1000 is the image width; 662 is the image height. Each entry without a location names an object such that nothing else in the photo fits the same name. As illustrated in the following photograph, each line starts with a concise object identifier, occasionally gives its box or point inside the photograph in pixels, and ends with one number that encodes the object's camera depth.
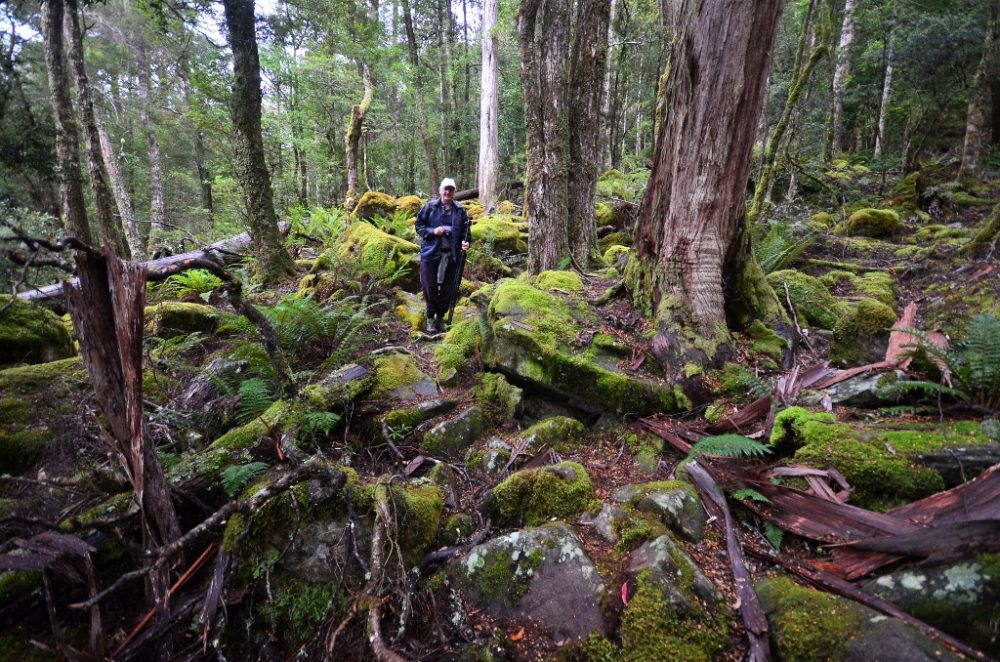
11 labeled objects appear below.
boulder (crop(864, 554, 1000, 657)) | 1.69
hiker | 6.11
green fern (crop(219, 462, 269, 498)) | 2.57
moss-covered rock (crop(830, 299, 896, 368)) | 3.76
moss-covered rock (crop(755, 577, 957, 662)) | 1.68
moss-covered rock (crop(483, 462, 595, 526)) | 2.72
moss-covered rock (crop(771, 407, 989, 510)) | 2.34
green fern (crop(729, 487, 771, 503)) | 2.51
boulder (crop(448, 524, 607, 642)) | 2.11
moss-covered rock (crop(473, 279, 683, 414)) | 3.69
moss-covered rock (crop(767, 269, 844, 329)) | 4.92
